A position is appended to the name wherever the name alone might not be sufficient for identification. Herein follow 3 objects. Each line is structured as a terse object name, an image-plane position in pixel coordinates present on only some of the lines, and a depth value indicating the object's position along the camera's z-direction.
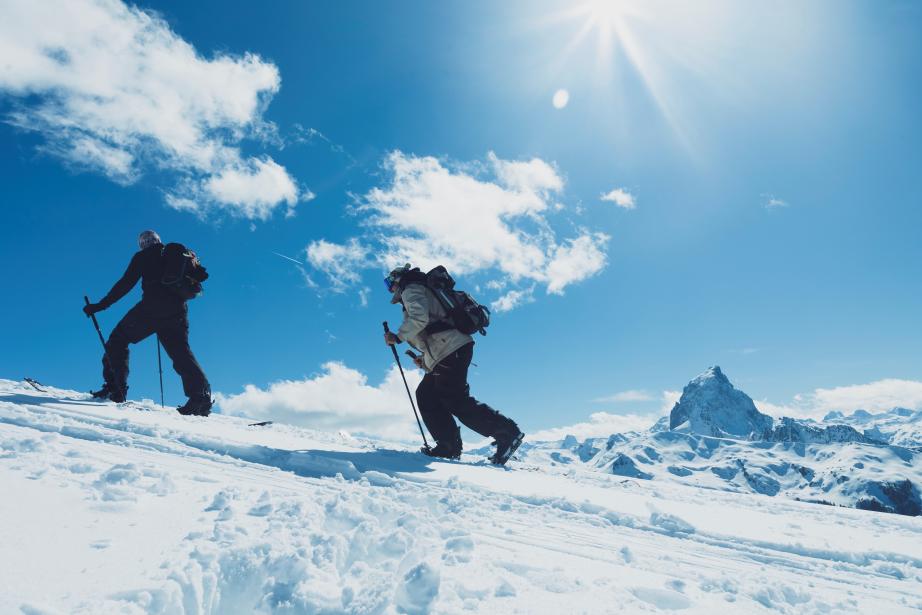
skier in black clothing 8.43
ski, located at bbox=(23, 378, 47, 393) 8.88
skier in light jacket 7.12
